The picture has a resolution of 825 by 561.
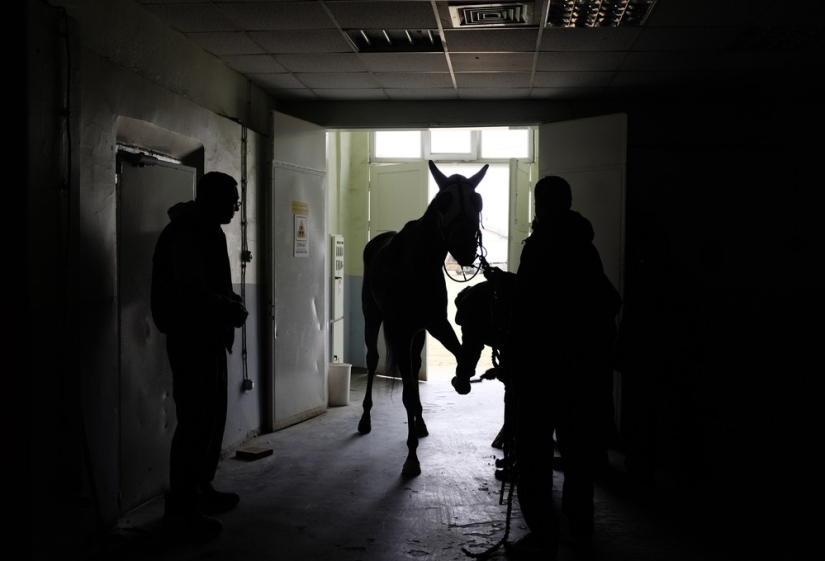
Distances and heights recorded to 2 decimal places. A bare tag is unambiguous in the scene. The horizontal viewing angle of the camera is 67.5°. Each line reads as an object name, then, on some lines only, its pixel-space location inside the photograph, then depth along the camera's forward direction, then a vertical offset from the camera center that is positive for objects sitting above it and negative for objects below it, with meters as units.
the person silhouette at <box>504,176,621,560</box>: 2.60 -0.41
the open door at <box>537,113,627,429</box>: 4.92 +0.71
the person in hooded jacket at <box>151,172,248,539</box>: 2.82 -0.30
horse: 3.82 -0.13
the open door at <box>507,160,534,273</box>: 7.23 +0.58
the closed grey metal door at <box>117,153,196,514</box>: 3.33 -0.50
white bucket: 6.19 -1.27
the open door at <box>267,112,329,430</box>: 5.17 -0.16
